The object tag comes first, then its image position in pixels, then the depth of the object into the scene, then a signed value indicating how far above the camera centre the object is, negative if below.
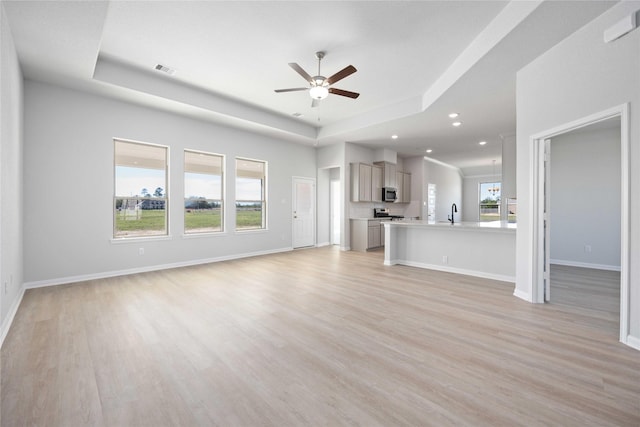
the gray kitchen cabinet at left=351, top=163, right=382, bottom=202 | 7.86 +0.87
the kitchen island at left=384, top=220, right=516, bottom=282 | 4.41 -0.64
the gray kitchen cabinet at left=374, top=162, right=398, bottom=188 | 8.72 +1.23
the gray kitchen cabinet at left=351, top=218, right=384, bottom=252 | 7.64 -0.64
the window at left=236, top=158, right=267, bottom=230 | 6.75 +0.45
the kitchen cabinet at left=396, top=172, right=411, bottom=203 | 9.76 +0.92
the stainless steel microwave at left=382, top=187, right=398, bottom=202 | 8.73 +0.58
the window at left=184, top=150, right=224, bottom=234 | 5.85 +0.42
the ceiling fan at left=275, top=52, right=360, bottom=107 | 3.65 +1.77
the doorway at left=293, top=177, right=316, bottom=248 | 7.94 -0.01
